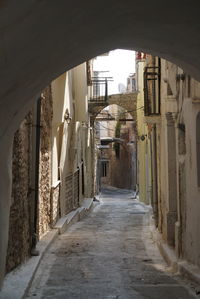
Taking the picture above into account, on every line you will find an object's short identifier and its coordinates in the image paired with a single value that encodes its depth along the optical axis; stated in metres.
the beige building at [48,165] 7.30
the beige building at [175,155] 7.38
